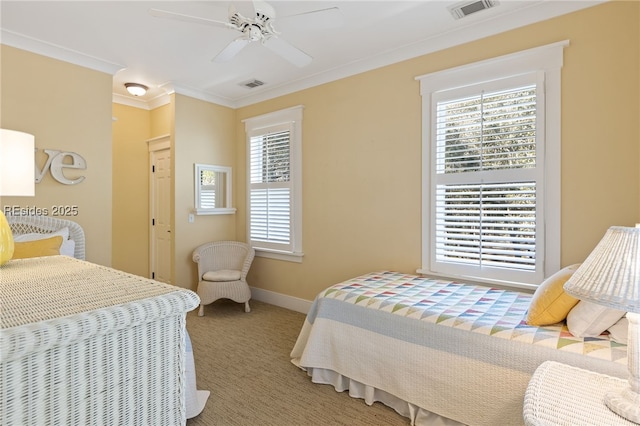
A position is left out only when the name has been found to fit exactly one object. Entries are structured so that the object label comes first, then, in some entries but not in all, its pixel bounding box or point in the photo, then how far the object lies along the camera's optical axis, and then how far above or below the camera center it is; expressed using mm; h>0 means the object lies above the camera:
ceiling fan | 2135 +1229
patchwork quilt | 1663 -624
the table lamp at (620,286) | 1101 -256
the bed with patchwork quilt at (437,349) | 1696 -792
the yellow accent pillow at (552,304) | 1817 -508
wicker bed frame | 635 -306
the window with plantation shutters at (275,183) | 4137 +343
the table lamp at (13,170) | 1239 +147
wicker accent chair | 3943 -770
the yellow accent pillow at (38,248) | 2447 -288
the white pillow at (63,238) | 2742 -237
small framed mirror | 4465 +276
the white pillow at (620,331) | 1638 -590
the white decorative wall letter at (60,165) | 3173 +433
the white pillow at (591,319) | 1671 -545
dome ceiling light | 4160 +1500
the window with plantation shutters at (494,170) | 2508 +324
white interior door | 4828 -52
